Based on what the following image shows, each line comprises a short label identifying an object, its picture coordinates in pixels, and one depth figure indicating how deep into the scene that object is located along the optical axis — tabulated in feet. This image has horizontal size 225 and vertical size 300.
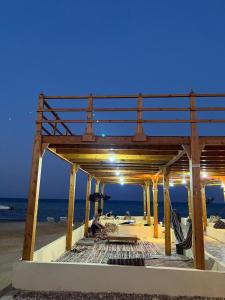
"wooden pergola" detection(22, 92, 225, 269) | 21.38
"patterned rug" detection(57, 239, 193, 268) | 27.81
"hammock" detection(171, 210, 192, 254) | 28.53
